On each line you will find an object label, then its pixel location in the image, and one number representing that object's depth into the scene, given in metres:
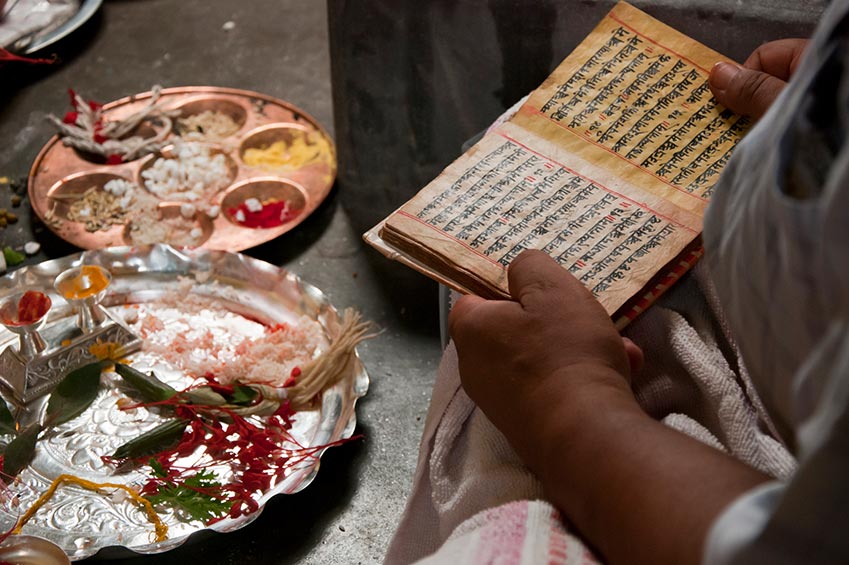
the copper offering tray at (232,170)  1.23
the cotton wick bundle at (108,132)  1.34
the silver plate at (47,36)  1.48
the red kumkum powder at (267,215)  1.25
